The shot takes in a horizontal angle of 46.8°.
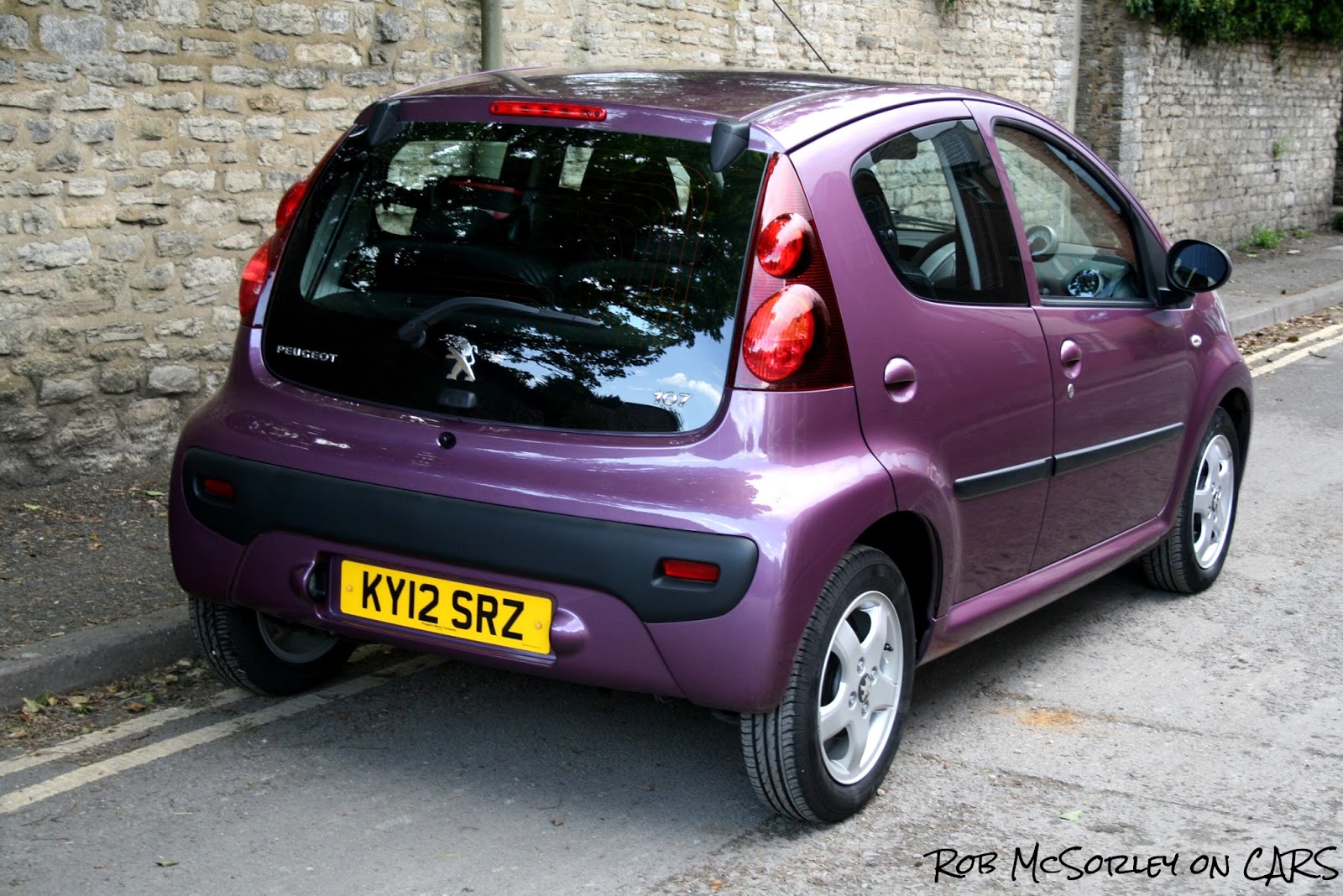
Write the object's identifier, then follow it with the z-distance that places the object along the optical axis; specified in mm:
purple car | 3426
